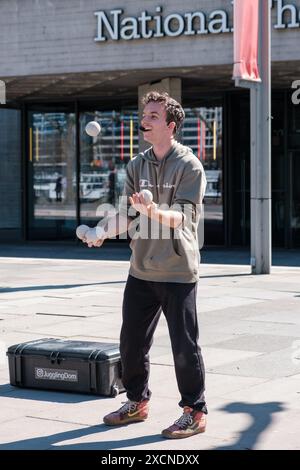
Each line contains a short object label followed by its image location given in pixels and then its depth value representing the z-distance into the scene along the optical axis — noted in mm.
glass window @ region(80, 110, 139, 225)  23203
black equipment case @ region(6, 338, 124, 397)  6824
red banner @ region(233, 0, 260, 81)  14727
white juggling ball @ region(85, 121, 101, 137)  6488
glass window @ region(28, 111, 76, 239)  24000
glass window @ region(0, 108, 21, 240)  24688
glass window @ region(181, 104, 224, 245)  22141
